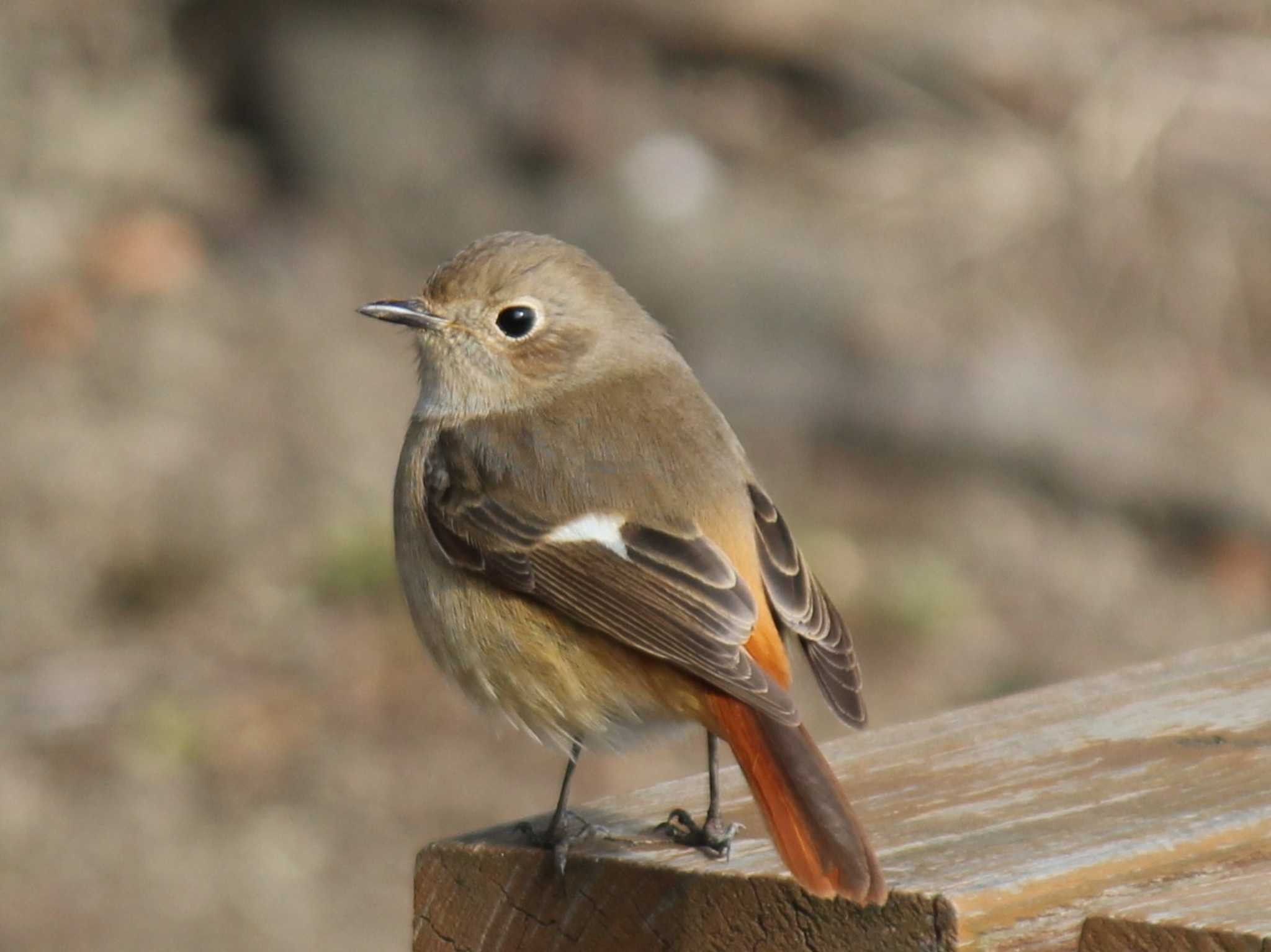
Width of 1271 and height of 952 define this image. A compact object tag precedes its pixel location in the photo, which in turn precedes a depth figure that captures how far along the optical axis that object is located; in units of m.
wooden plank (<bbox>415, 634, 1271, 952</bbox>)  4.79
